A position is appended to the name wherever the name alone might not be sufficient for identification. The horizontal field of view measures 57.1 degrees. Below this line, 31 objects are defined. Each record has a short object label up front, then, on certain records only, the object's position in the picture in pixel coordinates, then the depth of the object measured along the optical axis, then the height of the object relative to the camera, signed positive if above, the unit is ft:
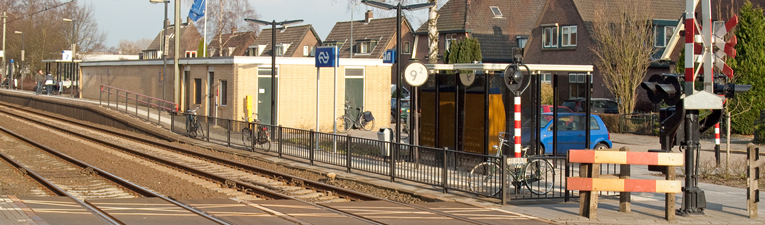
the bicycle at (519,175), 38.09 -3.70
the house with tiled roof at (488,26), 174.50 +20.90
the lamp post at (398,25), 53.52 +6.82
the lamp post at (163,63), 104.34 +6.33
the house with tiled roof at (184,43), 305.12 +27.74
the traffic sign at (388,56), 86.12 +6.41
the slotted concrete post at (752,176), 32.73 -3.06
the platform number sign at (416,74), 49.66 +2.38
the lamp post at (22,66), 193.64 +10.81
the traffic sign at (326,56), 64.75 +4.70
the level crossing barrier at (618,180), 32.24 -3.27
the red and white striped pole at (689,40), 33.60 +3.38
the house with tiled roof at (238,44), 261.03 +23.28
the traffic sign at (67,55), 156.59 +10.96
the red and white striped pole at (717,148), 50.31 -2.75
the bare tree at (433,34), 73.72 +7.76
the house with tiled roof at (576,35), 135.74 +15.13
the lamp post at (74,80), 152.87 +5.50
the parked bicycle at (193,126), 79.86 -2.40
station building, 88.28 +2.49
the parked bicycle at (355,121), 94.58 -1.92
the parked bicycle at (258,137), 65.05 -2.93
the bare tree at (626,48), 111.34 +9.96
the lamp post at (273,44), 72.74 +6.63
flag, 125.80 +17.18
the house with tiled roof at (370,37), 195.72 +20.48
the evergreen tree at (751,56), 85.20 +6.78
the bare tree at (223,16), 177.53 +23.24
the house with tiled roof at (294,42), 227.40 +21.25
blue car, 60.70 -2.11
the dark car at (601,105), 115.24 +0.73
